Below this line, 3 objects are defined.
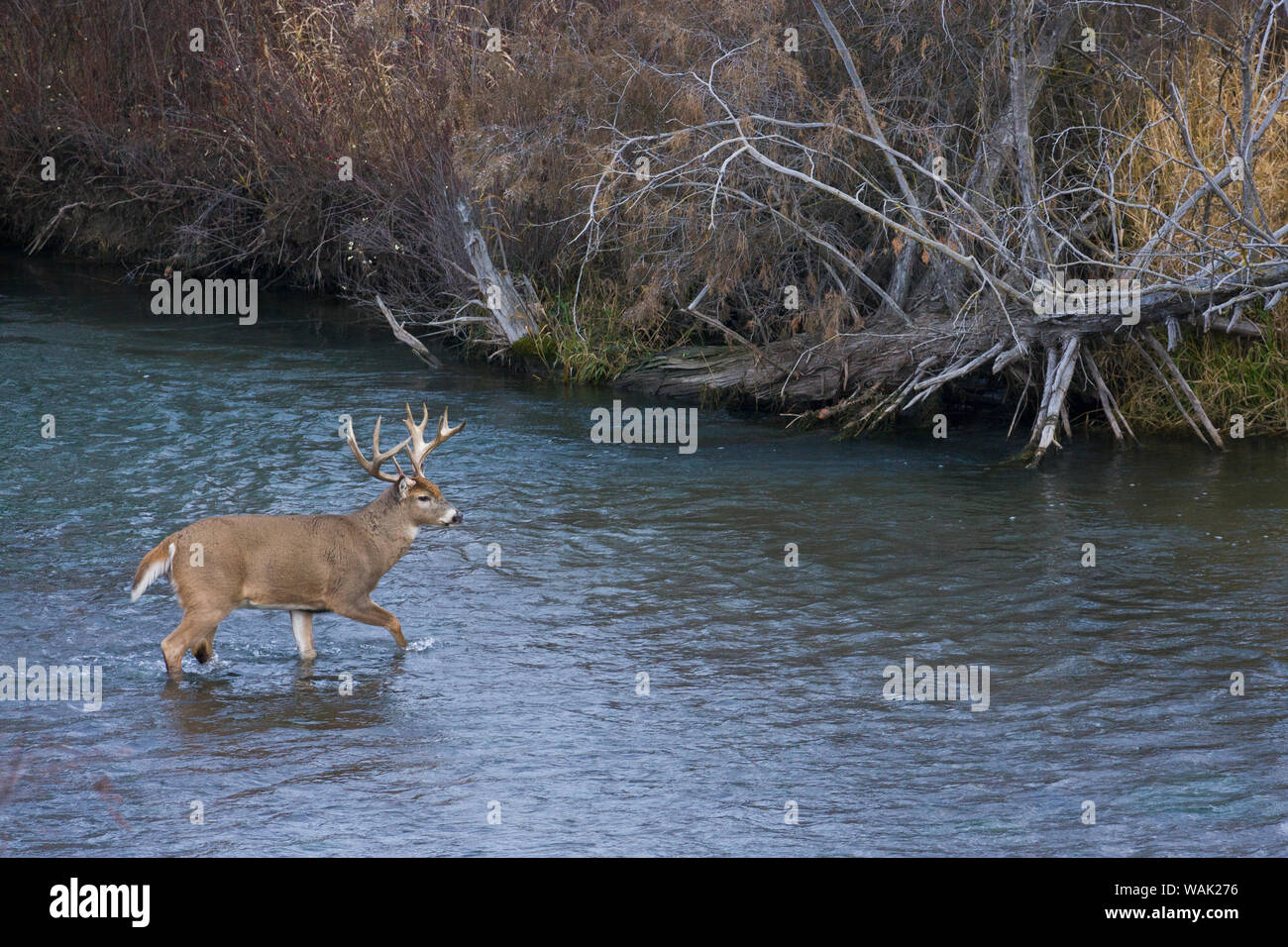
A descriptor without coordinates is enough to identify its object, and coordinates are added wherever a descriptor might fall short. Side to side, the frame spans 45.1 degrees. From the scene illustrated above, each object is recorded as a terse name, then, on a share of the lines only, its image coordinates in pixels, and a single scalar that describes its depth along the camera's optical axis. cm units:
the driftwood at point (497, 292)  1866
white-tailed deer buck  872
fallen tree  1391
